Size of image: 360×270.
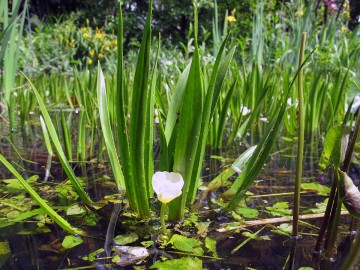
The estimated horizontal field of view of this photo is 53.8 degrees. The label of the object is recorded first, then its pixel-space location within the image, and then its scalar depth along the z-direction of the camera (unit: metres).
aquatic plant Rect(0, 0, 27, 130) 1.16
